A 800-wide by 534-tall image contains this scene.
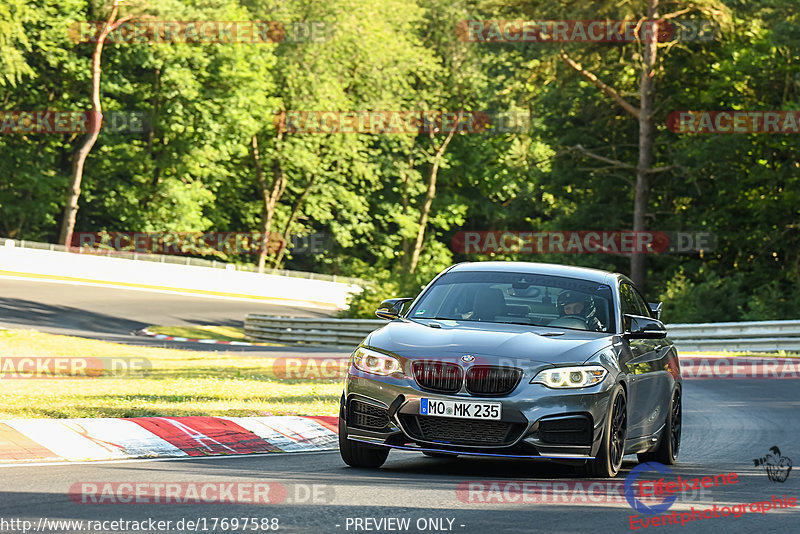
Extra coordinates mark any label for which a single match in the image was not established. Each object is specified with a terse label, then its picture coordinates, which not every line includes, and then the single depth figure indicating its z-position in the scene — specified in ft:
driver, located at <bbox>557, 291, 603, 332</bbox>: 63.93
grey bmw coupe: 55.72
